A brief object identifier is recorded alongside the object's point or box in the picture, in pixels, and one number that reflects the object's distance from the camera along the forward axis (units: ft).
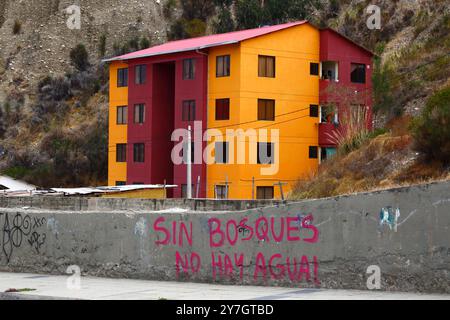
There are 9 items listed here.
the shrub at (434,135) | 109.40
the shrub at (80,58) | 279.08
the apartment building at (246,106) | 166.71
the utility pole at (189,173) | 157.28
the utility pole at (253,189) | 161.58
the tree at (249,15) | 242.02
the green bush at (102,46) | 283.18
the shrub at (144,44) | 268.82
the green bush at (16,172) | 240.73
